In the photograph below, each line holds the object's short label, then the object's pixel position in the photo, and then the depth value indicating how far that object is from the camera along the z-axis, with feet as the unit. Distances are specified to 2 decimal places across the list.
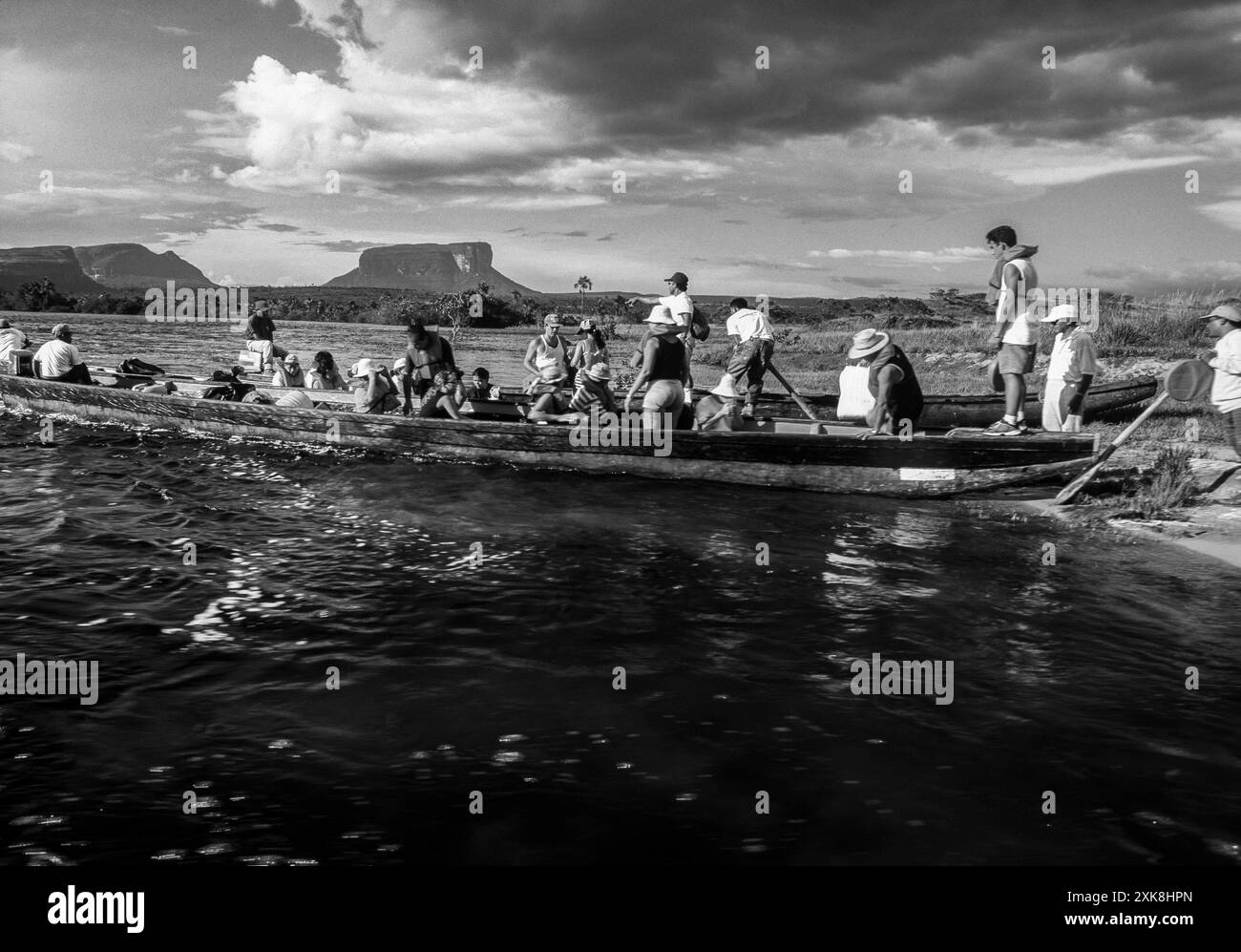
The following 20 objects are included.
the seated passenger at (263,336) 57.98
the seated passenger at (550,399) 43.70
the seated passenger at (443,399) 44.39
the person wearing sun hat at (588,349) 47.93
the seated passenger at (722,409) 41.63
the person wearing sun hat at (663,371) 36.42
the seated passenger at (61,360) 53.93
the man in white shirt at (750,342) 44.01
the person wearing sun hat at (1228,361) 29.25
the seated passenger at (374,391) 45.57
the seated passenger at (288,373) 55.62
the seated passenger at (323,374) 53.52
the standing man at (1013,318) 35.55
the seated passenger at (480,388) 49.93
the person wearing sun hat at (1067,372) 34.50
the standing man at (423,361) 43.63
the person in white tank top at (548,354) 46.29
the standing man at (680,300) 43.34
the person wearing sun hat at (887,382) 35.06
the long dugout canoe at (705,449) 34.42
